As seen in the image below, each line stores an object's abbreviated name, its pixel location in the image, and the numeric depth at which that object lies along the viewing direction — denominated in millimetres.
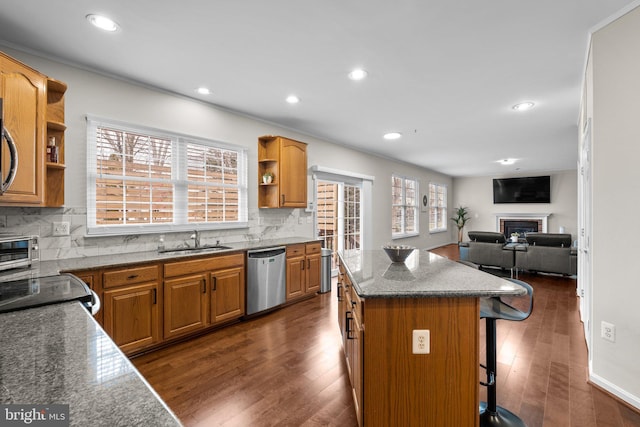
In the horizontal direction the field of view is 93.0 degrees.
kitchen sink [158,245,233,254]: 3150
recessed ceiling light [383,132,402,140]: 5079
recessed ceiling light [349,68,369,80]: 2861
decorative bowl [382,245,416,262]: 2277
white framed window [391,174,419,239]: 7560
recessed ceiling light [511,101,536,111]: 3668
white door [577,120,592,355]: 2488
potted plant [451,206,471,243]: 10647
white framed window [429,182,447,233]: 9648
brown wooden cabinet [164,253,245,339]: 2832
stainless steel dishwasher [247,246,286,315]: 3494
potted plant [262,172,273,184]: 4195
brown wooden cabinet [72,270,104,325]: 2336
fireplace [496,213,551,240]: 9578
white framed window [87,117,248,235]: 2896
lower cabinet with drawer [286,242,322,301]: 4004
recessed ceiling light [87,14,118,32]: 2084
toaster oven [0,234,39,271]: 1878
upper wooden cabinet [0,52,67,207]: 2018
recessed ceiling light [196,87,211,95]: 3270
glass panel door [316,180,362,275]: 5379
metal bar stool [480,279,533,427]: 1754
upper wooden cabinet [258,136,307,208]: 4164
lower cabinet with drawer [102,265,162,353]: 2461
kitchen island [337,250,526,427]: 1568
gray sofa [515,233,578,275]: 5301
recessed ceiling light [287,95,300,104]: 3524
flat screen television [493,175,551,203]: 9422
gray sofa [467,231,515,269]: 5884
